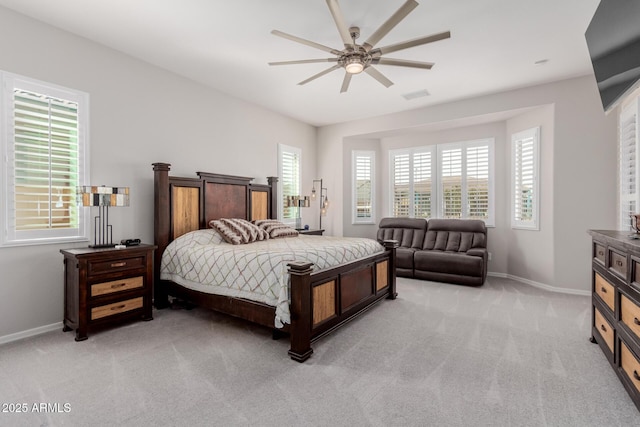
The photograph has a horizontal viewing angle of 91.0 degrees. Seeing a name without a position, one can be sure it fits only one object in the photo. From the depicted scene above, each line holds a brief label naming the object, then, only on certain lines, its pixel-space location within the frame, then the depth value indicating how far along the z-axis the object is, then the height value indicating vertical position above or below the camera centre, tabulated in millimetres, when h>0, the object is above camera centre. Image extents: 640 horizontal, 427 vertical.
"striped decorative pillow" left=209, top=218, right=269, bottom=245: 4141 -258
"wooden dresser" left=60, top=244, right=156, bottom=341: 3014 -762
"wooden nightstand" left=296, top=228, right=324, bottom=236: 5585 -357
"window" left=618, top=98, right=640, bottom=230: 3502 +599
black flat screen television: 2045 +1201
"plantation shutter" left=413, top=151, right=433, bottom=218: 6543 +596
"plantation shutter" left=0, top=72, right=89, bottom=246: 3014 +529
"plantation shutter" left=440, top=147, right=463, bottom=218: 6230 +618
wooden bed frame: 2684 -643
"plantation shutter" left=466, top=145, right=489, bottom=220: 5969 +593
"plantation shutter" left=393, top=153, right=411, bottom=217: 6793 +605
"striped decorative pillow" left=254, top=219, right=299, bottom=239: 4723 -256
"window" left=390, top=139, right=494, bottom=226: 5992 +643
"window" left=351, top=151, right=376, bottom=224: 7008 +591
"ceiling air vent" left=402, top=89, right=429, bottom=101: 5086 +1947
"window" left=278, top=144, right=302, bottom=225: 6266 +729
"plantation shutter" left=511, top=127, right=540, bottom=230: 5066 +568
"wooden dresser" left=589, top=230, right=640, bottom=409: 1957 -654
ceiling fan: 2426 +1512
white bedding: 2867 -507
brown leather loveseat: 5148 -653
